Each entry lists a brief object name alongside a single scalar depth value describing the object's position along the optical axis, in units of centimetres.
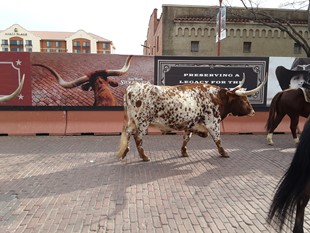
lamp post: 1322
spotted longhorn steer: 605
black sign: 918
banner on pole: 1285
